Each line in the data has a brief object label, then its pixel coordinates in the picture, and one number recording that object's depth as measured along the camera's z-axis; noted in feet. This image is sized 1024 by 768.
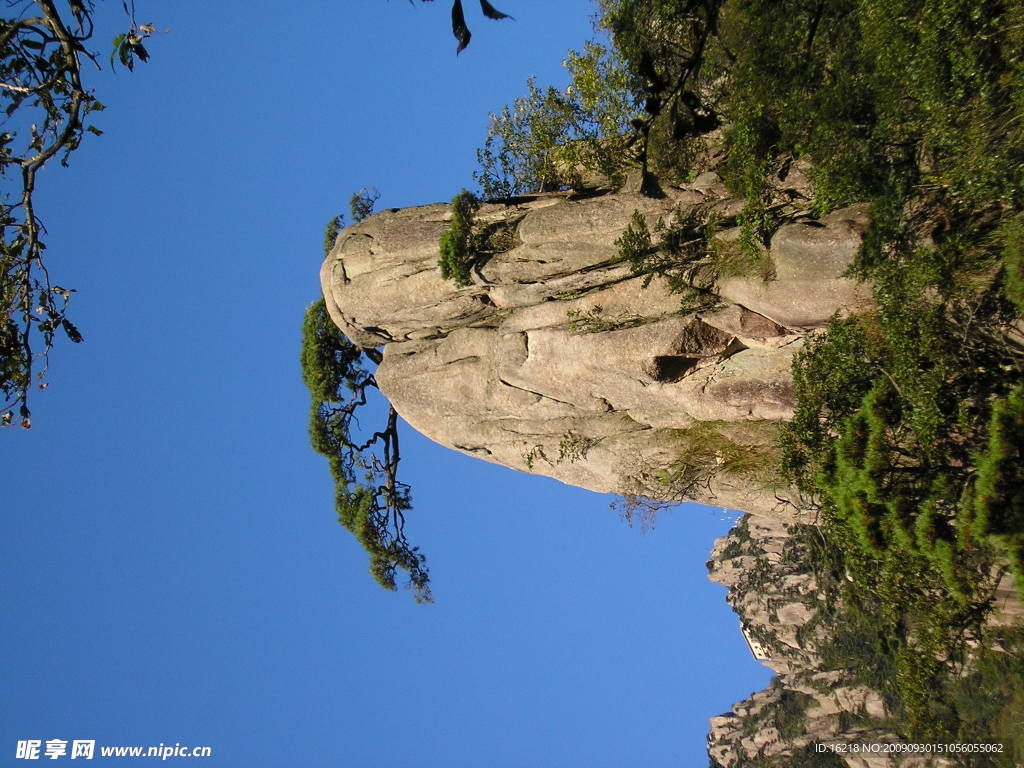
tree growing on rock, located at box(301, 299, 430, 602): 86.12
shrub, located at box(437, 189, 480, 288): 64.54
